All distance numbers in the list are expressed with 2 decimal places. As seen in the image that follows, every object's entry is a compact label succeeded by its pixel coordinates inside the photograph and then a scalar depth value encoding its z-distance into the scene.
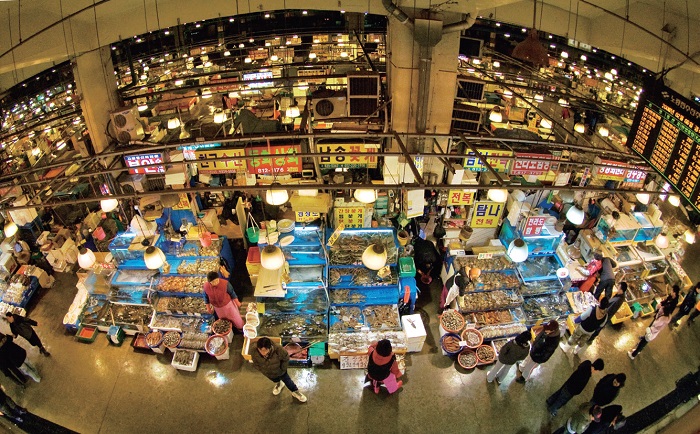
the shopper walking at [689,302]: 8.84
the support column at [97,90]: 9.09
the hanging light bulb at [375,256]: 7.21
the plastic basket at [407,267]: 9.03
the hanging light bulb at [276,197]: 7.91
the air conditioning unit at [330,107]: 9.02
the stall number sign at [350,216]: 9.40
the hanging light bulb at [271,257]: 6.98
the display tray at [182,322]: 8.76
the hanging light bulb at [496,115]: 14.05
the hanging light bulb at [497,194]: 8.38
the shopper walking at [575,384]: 6.82
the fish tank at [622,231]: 9.51
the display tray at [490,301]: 8.80
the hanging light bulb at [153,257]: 7.42
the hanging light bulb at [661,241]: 9.53
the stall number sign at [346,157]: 8.30
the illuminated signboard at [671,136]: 5.27
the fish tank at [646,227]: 9.68
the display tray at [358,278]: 8.80
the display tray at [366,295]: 8.86
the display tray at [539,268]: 9.20
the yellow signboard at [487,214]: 9.68
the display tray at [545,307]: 8.90
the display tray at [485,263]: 9.15
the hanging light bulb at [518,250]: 7.76
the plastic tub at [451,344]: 8.38
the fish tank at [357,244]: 8.96
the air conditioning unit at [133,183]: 9.59
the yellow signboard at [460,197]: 9.31
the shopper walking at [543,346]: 6.94
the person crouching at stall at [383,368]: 6.89
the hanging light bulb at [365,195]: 7.64
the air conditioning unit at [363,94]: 8.25
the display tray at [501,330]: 8.62
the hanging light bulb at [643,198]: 9.27
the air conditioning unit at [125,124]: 9.43
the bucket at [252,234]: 10.43
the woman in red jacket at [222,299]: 8.01
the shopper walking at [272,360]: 6.64
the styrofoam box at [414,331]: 8.31
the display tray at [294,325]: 8.38
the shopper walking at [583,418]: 6.32
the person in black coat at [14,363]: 7.50
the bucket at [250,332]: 8.23
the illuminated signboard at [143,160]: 8.63
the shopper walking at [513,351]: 7.03
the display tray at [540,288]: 9.16
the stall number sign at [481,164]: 8.64
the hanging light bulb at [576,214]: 8.22
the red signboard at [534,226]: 8.96
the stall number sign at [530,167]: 8.50
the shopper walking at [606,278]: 8.70
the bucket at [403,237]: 9.19
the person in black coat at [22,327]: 8.01
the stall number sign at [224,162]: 8.90
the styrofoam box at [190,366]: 8.34
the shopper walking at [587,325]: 7.97
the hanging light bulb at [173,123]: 14.02
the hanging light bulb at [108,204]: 8.60
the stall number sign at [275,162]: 8.83
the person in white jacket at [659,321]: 8.34
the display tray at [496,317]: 8.75
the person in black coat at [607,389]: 6.39
